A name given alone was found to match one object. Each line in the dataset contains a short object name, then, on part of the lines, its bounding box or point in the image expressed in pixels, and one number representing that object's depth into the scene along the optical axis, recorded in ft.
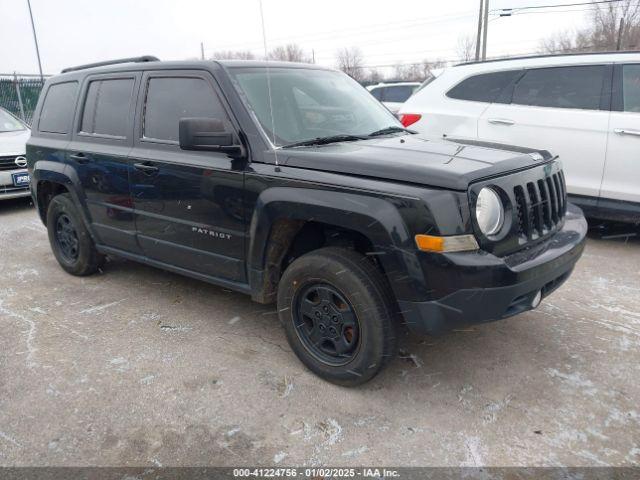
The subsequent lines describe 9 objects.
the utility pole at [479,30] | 75.05
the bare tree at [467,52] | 126.11
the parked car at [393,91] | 44.62
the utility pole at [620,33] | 93.40
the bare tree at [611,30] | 97.40
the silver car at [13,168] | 24.14
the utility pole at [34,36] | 54.39
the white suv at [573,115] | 16.26
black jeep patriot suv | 7.99
